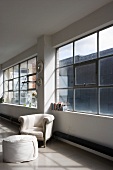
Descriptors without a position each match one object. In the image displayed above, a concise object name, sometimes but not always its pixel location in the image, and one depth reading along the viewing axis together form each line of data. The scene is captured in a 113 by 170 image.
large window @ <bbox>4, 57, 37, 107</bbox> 7.80
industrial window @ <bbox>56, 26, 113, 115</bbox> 4.22
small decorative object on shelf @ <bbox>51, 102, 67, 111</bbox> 5.54
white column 5.96
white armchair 4.88
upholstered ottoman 3.79
